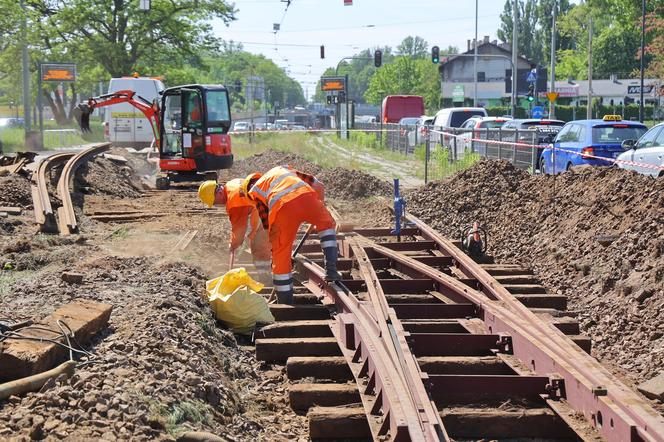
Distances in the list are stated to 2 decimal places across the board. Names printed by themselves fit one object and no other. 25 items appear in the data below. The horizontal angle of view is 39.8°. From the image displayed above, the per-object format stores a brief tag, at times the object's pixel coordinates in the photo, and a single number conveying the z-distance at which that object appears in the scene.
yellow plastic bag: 8.66
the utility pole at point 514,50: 47.20
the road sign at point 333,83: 52.78
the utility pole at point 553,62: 45.36
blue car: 18.75
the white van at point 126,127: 35.75
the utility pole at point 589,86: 49.10
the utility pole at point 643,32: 34.00
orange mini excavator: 23.22
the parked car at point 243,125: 69.68
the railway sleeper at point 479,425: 6.00
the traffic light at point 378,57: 50.03
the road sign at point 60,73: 44.44
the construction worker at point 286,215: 8.91
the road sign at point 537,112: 40.28
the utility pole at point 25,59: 38.28
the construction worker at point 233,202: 9.52
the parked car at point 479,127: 25.42
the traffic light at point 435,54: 47.19
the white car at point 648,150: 15.36
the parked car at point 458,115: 34.75
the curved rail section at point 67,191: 13.65
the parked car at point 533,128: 23.31
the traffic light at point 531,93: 44.72
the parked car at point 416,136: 34.14
